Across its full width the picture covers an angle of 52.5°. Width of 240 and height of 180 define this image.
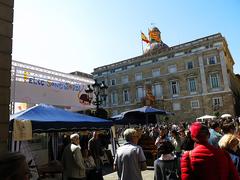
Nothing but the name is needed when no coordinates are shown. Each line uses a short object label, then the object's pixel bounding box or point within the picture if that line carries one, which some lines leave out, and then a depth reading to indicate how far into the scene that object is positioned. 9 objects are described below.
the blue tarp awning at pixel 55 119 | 6.86
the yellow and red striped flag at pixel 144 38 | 53.69
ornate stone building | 39.38
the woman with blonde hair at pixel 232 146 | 3.43
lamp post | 14.17
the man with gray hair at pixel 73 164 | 5.35
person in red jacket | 2.75
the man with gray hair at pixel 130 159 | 4.07
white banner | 10.20
